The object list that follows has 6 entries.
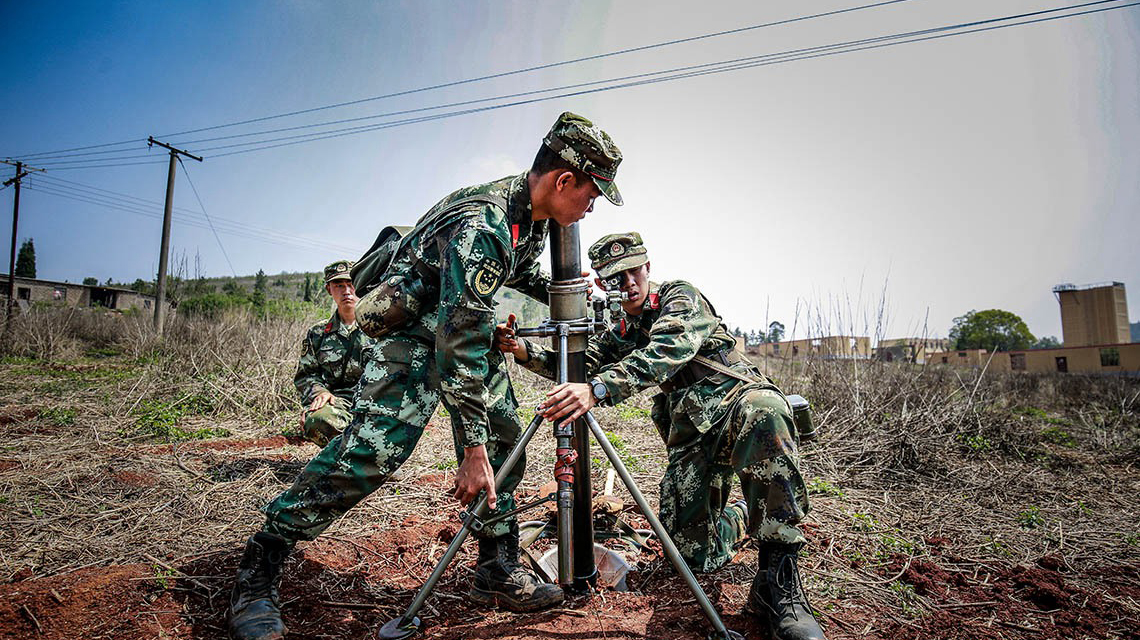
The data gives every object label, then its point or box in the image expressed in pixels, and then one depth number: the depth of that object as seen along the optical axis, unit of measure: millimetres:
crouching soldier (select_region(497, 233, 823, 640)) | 2402
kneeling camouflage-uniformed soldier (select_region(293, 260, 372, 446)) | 4910
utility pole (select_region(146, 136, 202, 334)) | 17766
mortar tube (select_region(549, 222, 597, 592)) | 2559
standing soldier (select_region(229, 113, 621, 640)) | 2215
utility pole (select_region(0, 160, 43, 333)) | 23920
